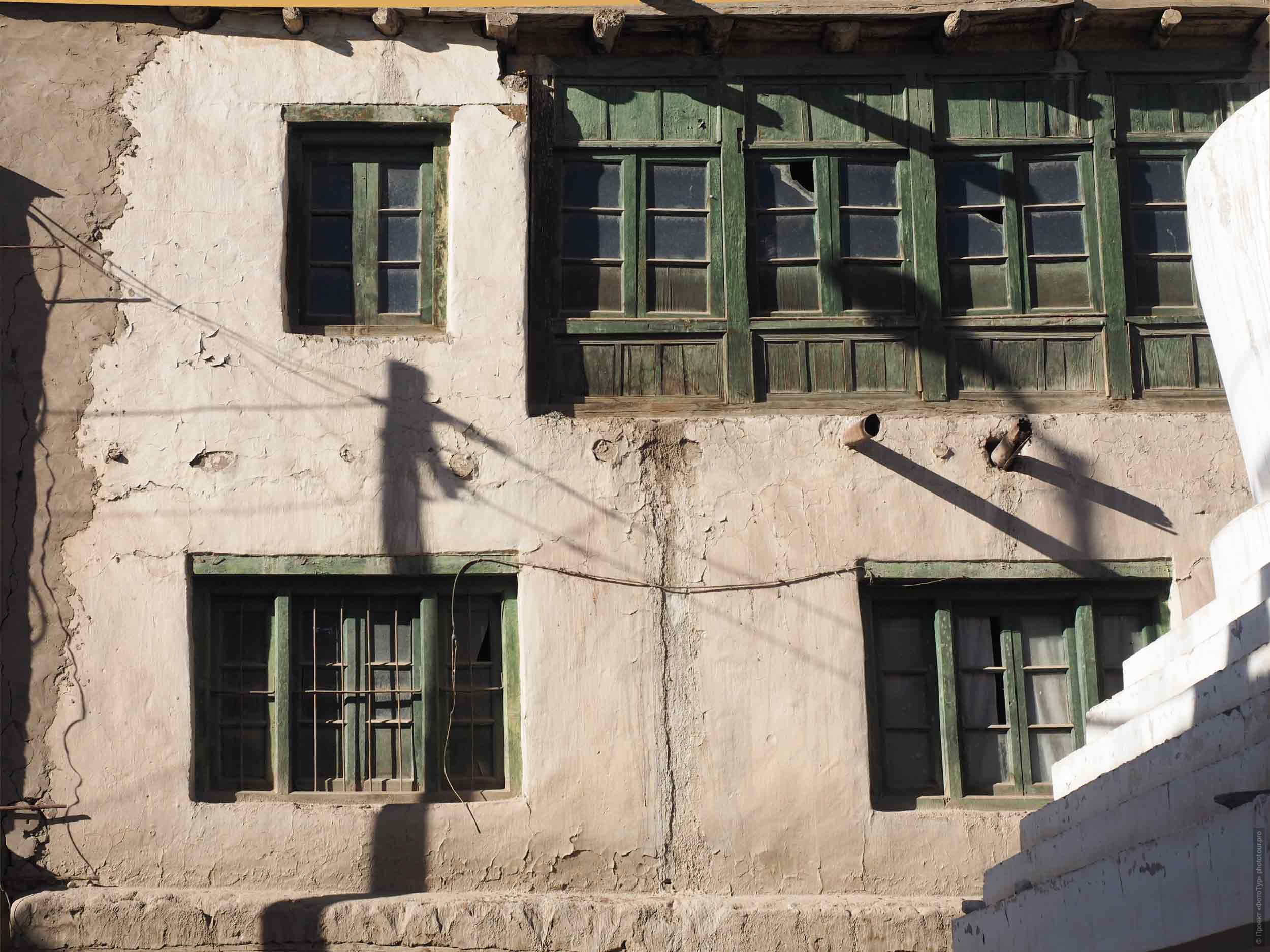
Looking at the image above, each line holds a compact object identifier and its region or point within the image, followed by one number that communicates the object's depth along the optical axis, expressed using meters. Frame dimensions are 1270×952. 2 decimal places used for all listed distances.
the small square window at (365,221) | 9.87
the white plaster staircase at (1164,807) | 4.76
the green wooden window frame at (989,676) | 9.34
